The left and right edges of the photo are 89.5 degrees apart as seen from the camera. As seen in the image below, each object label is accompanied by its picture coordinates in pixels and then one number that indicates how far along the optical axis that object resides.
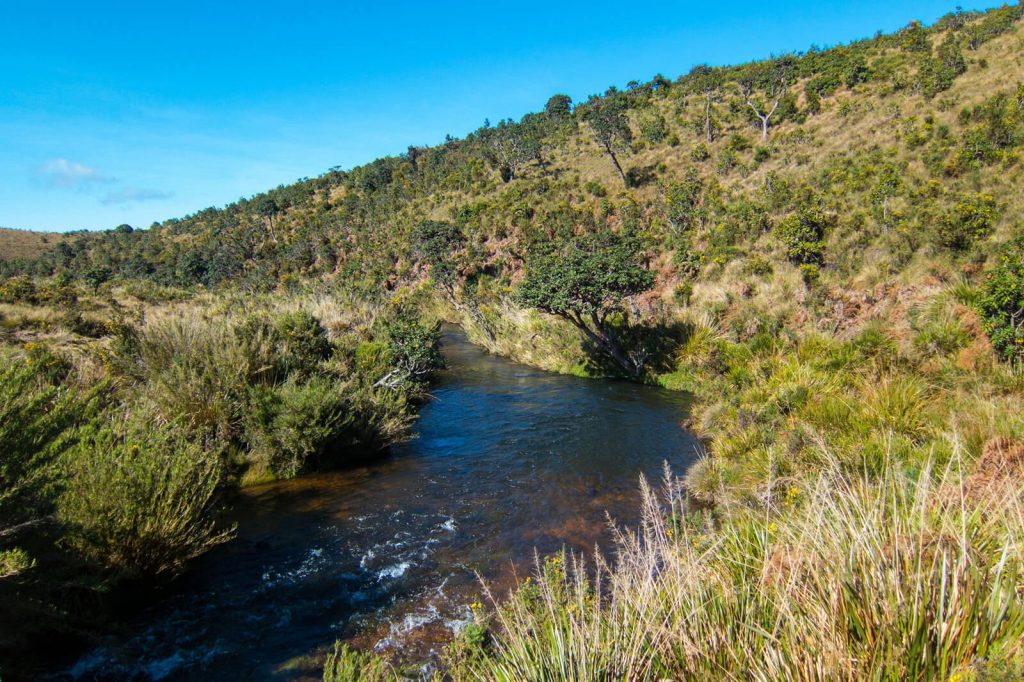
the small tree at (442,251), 34.59
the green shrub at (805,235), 18.45
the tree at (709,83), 46.73
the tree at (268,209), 60.81
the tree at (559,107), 63.09
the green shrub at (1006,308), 8.23
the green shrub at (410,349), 12.53
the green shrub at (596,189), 36.34
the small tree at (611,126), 38.78
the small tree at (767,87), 38.44
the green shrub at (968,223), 14.77
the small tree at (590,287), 14.25
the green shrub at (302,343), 9.95
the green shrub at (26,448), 3.58
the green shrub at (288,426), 7.96
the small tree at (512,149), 48.30
